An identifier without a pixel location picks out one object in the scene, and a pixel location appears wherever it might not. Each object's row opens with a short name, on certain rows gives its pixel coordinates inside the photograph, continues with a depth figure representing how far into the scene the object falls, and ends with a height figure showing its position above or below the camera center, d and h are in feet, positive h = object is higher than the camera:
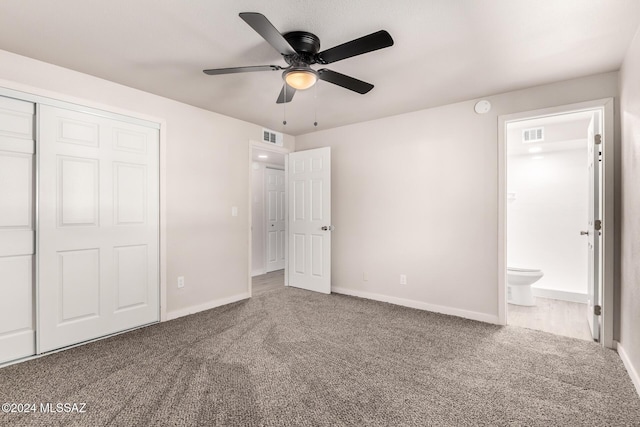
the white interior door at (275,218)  20.31 -0.25
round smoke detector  10.63 +3.73
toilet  12.64 -2.96
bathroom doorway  10.72 -0.37
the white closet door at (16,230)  7.69 -0.40
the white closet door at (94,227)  8.36 -0.38
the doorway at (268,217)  19.24 -0.19
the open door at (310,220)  14.30 -0.27
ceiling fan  5.68 +3.26
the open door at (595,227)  9.14 -0.39
